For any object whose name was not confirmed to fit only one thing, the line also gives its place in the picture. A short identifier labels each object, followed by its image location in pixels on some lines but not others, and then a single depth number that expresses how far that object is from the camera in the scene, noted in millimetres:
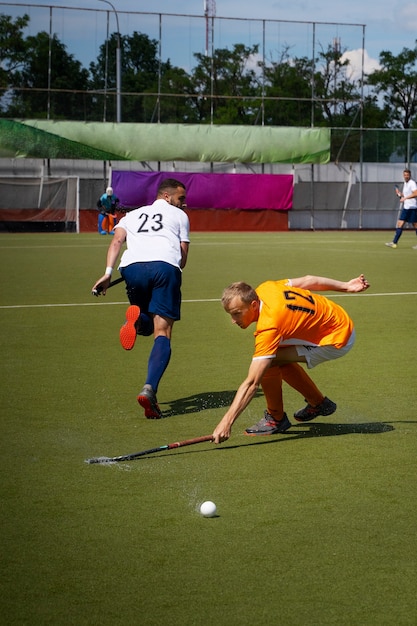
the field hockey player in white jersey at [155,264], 7715
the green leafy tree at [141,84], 46406
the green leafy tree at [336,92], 53688
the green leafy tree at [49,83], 45469
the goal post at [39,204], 40219
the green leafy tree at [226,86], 50594
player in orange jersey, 5824
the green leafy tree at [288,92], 49156
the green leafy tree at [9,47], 51812
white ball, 4898
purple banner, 42812
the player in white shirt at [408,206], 28250
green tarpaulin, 42406
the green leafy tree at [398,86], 69062
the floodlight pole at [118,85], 45816
